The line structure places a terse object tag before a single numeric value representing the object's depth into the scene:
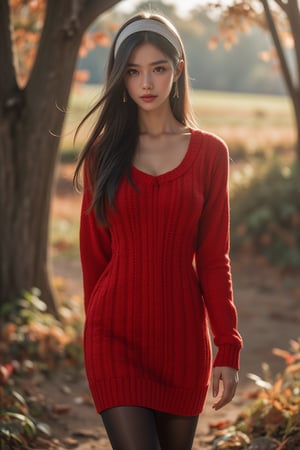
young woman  3.19
